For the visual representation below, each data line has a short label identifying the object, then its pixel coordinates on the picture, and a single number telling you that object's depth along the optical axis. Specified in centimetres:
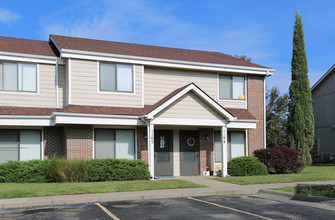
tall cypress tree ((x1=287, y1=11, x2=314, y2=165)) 2430
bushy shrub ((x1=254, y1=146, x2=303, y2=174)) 1959
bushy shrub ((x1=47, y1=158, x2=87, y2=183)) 1558
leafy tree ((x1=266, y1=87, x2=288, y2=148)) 3731
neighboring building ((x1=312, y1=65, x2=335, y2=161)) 3284
